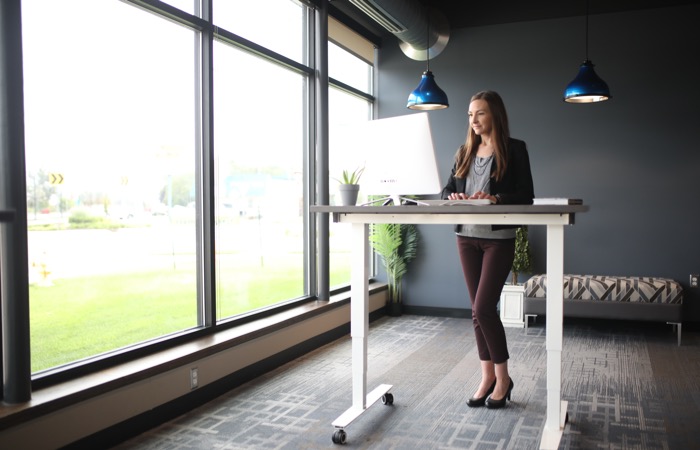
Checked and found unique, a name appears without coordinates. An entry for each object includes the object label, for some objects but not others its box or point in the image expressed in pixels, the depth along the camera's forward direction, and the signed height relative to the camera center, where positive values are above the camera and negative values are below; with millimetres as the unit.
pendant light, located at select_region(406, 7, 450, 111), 5246 +964
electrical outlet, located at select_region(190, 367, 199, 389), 3413 -959
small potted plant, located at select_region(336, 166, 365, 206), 2963 +82
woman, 3131 +45
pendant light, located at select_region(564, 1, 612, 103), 5023 +995
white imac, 2969 +257
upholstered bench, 5219 -814
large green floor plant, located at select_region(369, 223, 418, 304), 6480 -443
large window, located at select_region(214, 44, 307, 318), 4141 +197
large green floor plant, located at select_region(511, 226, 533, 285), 5958 -478
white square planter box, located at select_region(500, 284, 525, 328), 5848 -967
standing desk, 2623 -248
